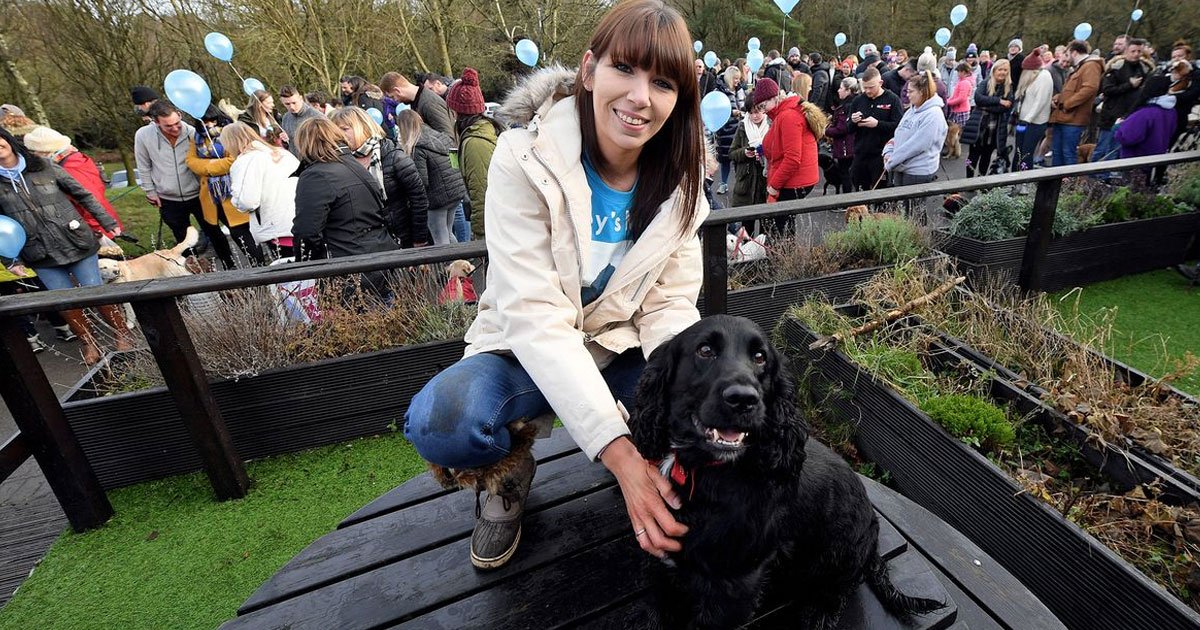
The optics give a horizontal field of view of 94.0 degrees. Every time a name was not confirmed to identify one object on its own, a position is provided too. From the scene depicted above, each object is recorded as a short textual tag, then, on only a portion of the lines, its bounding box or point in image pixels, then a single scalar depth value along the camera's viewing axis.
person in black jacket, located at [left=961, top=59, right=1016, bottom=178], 9.64
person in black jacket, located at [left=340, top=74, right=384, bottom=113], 10.24
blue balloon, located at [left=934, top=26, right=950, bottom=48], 16.39
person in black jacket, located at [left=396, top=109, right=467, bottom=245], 5.66
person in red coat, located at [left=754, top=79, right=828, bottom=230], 6.40
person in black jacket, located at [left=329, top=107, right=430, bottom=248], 4.86
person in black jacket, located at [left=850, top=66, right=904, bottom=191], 7.33
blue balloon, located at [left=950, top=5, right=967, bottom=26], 16.00
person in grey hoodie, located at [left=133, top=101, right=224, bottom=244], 6.23
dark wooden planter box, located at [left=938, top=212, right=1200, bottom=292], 4.92
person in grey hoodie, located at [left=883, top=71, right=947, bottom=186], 6.64
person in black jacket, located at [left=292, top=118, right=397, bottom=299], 4.24
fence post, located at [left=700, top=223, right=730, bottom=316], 3.22
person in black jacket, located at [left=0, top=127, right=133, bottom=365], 4.81
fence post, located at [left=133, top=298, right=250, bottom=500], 2.66
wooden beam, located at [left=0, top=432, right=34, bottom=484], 2.57
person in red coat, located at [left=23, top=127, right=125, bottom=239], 5.78
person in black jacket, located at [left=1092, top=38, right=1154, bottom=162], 8.41
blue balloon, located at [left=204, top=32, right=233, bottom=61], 8.60
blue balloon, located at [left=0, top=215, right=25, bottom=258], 4.55
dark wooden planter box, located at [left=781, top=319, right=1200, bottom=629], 1.87
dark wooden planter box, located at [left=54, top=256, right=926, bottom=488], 3.21
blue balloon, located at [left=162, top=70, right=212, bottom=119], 6.26
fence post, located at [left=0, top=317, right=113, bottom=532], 2.54
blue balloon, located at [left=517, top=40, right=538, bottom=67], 10.68
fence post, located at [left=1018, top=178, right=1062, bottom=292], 4.45
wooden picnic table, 1.65
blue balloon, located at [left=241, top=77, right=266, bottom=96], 9.88
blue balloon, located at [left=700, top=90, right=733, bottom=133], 7.55
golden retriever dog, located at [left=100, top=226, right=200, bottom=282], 5.48
